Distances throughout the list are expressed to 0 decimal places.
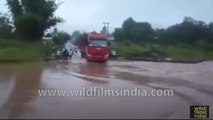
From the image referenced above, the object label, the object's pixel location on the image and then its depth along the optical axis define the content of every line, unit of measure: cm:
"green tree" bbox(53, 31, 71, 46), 4219
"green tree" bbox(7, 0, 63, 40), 4050
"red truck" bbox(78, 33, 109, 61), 3127
